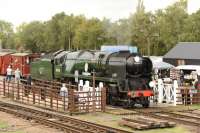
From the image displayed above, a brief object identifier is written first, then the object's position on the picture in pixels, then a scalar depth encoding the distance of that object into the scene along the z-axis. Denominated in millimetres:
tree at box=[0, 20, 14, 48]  149662
